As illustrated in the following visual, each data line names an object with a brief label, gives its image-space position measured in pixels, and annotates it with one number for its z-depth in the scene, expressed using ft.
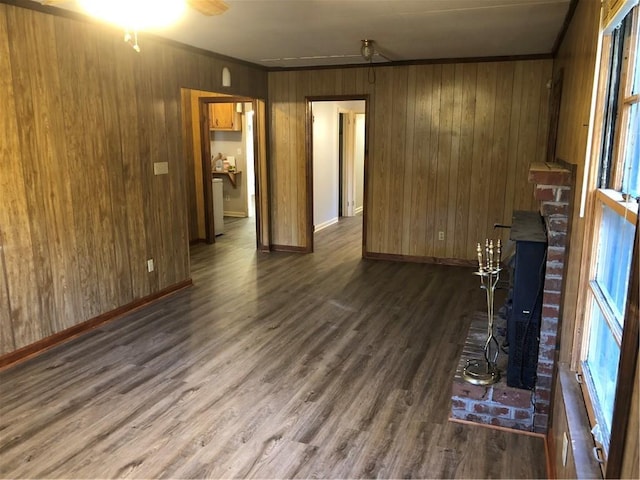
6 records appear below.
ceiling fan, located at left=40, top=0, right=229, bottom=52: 7.79
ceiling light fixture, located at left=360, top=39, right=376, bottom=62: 14.65
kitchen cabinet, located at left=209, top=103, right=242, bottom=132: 29.14
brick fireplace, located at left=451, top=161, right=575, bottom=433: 7.54
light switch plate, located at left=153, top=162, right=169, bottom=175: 14.58
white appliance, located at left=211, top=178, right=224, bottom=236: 25.02
